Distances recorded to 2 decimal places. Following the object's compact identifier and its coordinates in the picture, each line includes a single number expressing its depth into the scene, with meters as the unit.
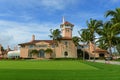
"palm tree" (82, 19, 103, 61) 27.06
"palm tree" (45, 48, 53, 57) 31.84
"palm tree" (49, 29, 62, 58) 31.56
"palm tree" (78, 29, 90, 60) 28.40
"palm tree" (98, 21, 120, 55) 25.28
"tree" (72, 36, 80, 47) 32.24
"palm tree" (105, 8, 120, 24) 15.31
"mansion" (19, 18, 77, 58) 32.27
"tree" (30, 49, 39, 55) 32.15
